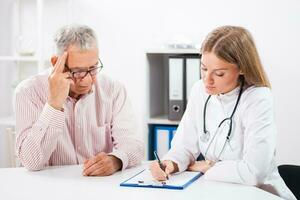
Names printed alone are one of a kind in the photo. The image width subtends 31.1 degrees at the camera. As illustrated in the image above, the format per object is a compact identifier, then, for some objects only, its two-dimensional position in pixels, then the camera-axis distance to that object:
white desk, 1.76
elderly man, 2.17
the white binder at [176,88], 3.13
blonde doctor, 1.96
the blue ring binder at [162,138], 3.22
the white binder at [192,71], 3.09
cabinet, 3.19
